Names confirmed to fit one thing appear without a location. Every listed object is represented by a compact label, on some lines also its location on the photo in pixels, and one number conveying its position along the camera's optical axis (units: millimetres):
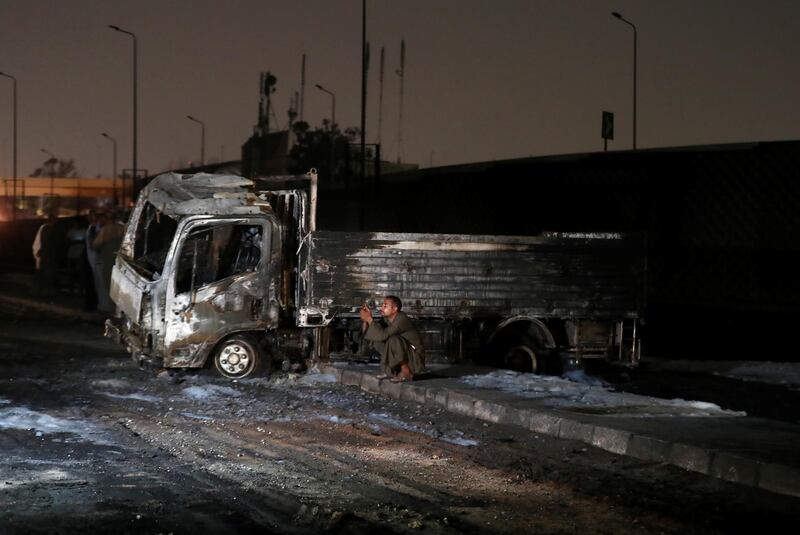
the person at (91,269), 21906
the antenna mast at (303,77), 67875
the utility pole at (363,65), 35938
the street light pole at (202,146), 75644
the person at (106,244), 21609
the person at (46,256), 27516
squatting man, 12531
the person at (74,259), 28859
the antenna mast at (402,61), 53281
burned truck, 13062
